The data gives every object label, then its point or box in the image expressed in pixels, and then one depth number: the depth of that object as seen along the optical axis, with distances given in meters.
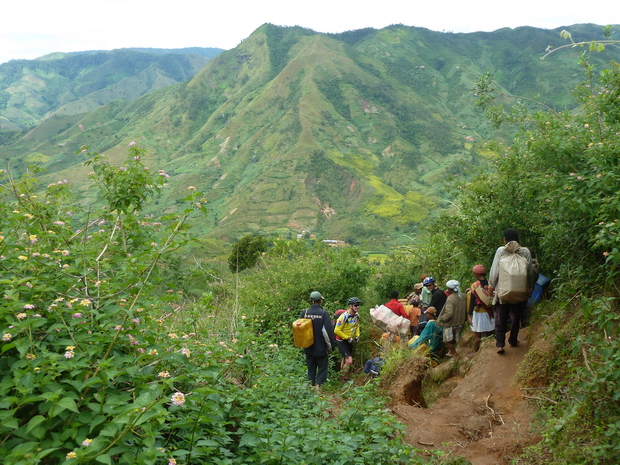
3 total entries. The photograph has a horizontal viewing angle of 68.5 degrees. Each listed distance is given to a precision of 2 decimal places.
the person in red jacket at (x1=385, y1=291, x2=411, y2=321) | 9.27
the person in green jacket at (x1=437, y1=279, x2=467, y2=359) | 7.52
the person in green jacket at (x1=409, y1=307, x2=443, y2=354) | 8.23
